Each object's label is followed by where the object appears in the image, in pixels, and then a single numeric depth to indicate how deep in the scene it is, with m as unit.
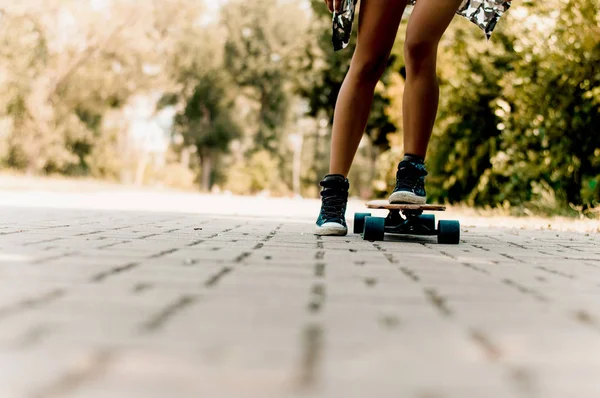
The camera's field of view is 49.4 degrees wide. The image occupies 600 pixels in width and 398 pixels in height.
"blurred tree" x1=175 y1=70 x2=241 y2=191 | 31.06
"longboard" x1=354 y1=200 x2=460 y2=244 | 3.38
